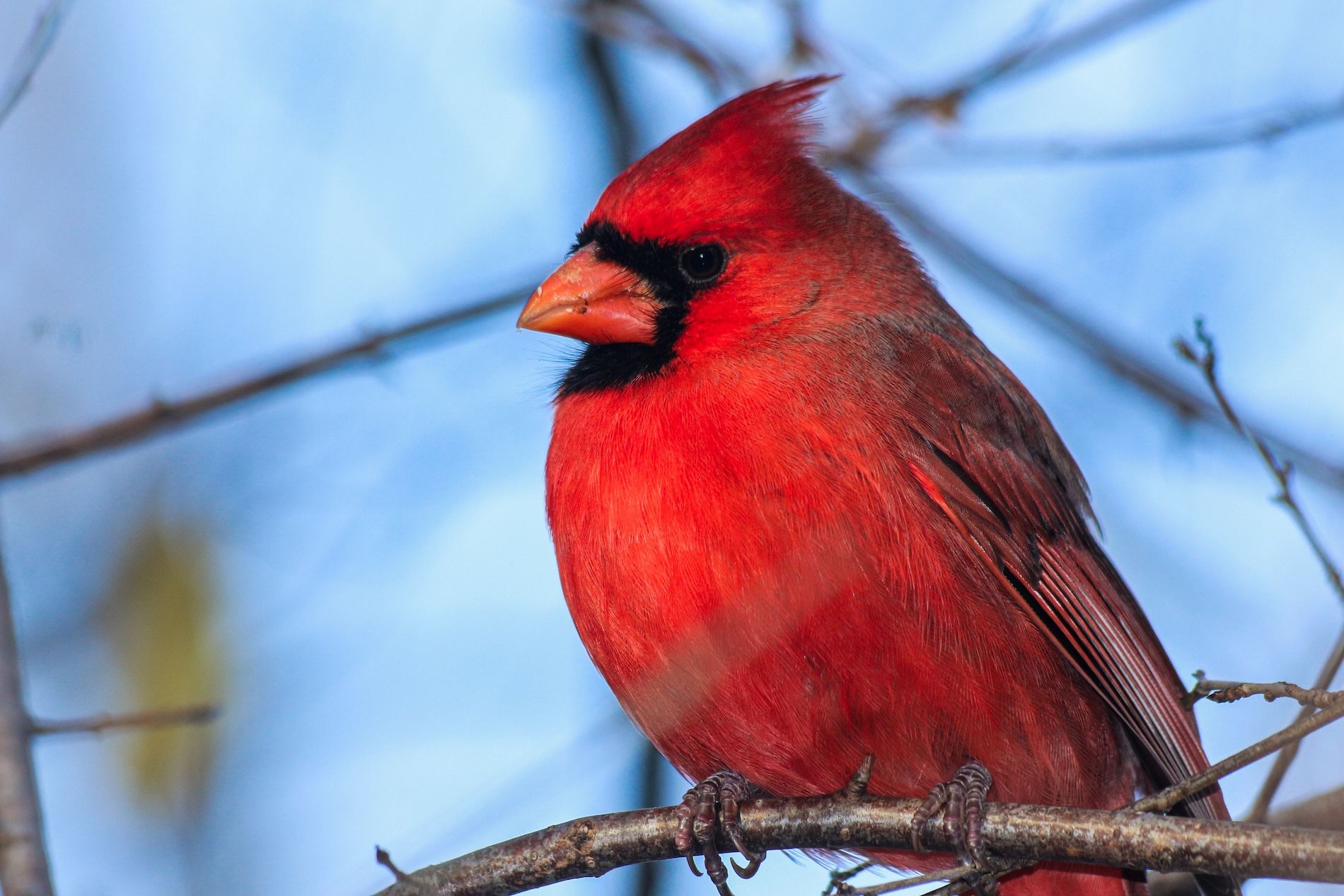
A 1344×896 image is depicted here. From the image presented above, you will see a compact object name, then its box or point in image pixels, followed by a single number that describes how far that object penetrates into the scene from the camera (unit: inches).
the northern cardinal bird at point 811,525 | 235.0
